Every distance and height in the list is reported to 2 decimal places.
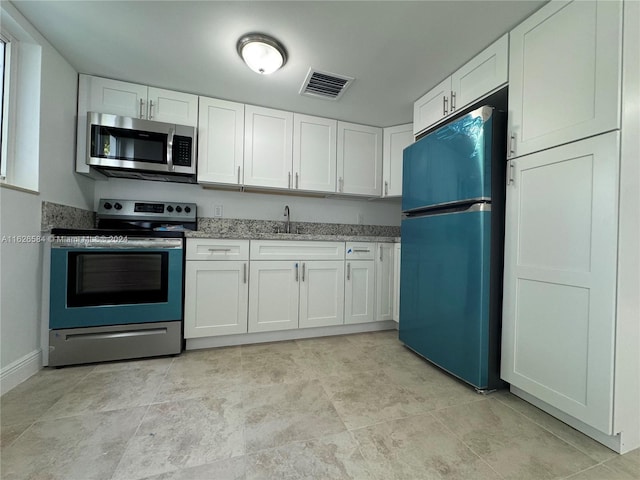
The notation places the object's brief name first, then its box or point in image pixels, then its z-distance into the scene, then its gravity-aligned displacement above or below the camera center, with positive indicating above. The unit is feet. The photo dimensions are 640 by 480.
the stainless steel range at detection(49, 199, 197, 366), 5.45 -1.39
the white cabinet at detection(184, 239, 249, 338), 6.37 -1.31
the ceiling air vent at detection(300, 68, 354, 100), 6.22 +4.00
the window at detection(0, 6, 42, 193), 4.89 +2.41
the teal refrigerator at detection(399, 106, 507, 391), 4.71 -0.04
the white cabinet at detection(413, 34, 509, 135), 4.96 +3.54
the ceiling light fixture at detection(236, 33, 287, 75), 5.06 +3.80
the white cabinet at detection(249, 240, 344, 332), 6.87 -1.30
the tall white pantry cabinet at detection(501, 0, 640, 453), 3.37 +0.42
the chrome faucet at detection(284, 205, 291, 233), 8.70 +0.64
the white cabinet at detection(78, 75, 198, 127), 6.47 +3.54
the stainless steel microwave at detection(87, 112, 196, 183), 6.36 +2.29
